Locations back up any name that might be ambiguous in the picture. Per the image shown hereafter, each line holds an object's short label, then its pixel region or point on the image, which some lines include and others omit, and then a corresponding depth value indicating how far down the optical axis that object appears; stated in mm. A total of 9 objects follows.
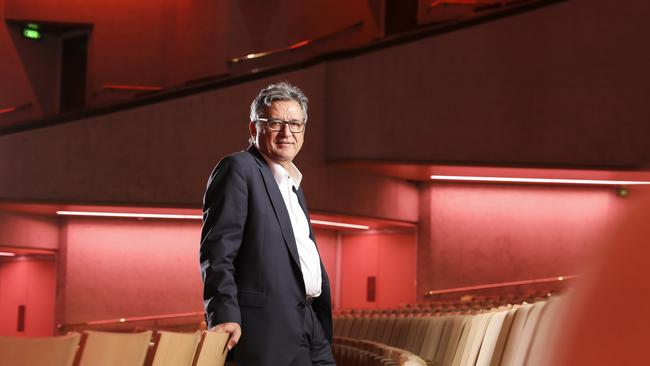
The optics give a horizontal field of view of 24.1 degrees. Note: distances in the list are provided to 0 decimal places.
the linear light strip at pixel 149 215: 17460
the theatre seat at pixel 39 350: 3383
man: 4305
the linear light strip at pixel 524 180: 17097
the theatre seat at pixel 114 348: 3690
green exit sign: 22337
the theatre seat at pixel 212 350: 4064
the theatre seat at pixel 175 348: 3911
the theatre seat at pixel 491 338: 4753
